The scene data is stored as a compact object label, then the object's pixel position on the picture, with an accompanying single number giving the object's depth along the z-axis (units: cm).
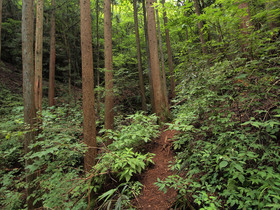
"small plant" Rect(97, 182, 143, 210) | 287
